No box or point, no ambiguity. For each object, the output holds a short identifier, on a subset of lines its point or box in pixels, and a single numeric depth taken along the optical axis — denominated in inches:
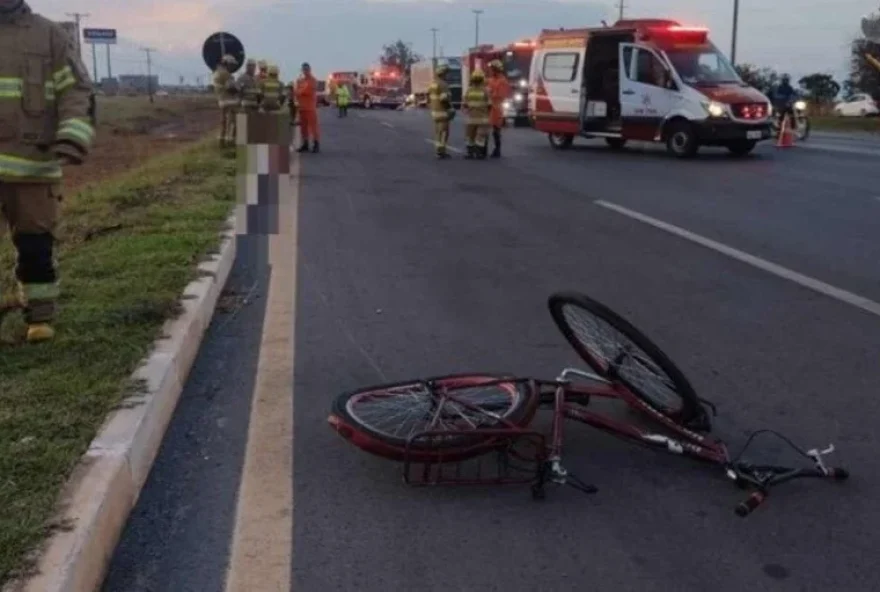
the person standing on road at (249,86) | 655.7
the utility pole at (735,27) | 1625.2
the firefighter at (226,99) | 722.0
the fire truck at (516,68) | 1374.3
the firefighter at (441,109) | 755.4
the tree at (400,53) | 4756.4
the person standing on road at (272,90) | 637.3
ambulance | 768.3
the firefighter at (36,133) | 199.9
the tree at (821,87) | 2223.2
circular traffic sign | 628.1
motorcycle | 1037.8
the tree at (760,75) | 1841.8
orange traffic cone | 946.7
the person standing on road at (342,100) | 1867.0
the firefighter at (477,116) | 733.9
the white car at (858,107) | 2041.1
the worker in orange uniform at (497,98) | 783.7
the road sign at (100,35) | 1711.4
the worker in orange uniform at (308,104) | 803.4
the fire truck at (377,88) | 2600.9
